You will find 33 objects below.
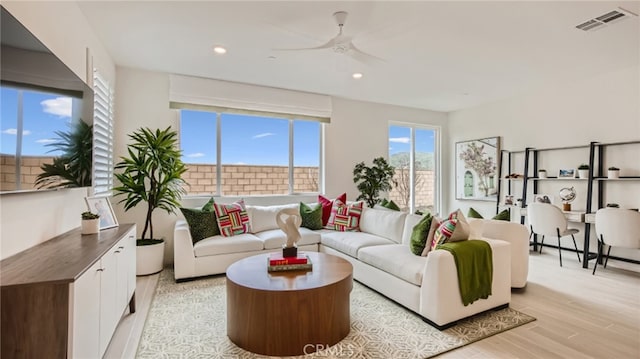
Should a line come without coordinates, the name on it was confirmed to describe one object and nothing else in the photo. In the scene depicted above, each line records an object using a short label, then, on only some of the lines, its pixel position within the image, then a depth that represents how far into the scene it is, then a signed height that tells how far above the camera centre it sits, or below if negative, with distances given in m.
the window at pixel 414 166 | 6.54 +0.30
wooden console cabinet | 1.27 -0.56
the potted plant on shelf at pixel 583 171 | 4.57 +0.16
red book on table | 2.57 -0.69
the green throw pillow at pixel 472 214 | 3.26 -0.36
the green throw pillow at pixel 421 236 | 2.99 -0.54
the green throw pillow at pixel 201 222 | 3.88 -0.58
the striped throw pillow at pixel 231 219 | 4.04 -0.55
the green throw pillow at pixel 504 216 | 3.39 -0.39
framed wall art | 6.01 +0.24
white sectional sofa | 2.48 -0.81
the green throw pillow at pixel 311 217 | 4.56 -0.57
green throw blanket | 2.51 -0.72
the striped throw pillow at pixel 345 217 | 4.41 -0.55
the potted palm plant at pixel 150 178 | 3.73 -0.04
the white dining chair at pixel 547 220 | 4.23 -0.54
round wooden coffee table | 2.11 -0.94
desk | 4.17 -0.51
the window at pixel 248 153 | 4.68 +0.39
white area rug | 2.16 -1.19
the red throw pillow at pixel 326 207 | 4.71 -0.44
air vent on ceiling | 2.73 +1.48
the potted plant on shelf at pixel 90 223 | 2.37 -0.37
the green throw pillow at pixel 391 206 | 4.42 -0.38
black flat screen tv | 1.50 +0.39
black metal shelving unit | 4.22 +0.06
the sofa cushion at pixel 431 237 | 2.95 -0.54
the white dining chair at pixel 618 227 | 3.58 -0.53
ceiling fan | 2.72 +1.32
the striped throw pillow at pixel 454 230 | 2.72 -0.44
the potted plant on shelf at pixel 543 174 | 5.16 +0.12
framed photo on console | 2.60 -0.30
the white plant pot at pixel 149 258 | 3.72 -1.00
